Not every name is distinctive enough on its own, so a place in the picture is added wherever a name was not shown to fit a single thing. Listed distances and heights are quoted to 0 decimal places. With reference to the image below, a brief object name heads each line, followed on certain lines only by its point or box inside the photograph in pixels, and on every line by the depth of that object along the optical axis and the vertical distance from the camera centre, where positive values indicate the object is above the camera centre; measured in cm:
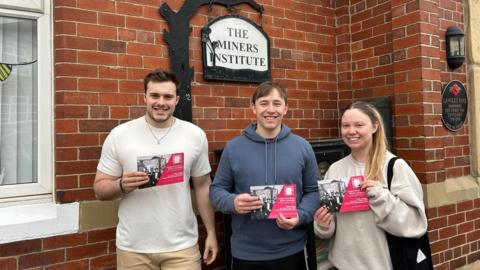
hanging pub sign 341 +82
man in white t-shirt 239 -26
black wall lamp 396 +93
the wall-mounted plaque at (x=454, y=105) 391 +35
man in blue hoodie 231 -20
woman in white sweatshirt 216 -35
